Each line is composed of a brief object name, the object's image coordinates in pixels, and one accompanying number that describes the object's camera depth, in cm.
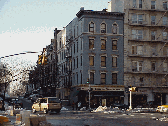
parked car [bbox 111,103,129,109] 5378
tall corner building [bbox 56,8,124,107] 6234
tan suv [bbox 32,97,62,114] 3756
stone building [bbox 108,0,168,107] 6406
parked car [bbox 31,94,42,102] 7982
